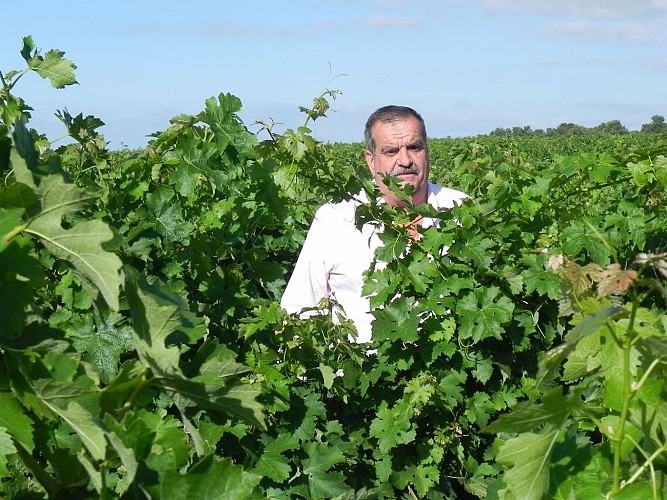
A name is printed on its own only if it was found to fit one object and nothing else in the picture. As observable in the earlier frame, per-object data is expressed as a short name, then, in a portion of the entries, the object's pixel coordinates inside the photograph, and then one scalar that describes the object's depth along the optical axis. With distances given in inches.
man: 179.2
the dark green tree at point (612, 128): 2203.5
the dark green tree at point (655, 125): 2301.9
